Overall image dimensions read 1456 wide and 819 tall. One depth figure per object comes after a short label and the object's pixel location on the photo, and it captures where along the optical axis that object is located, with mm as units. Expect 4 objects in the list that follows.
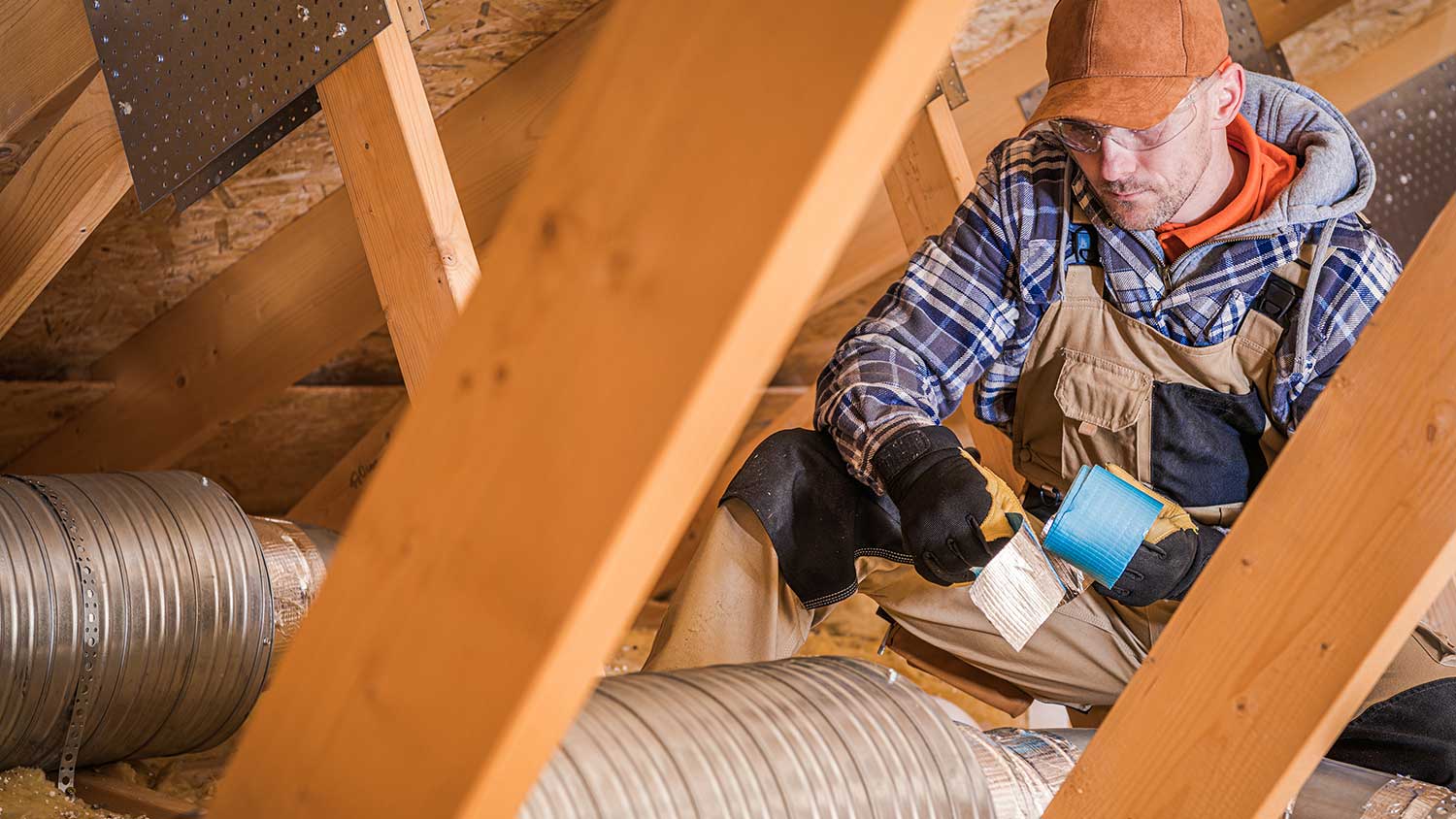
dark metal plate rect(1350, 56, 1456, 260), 3002
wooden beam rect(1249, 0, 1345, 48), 2688
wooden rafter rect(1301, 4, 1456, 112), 2967
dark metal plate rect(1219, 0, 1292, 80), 2645
